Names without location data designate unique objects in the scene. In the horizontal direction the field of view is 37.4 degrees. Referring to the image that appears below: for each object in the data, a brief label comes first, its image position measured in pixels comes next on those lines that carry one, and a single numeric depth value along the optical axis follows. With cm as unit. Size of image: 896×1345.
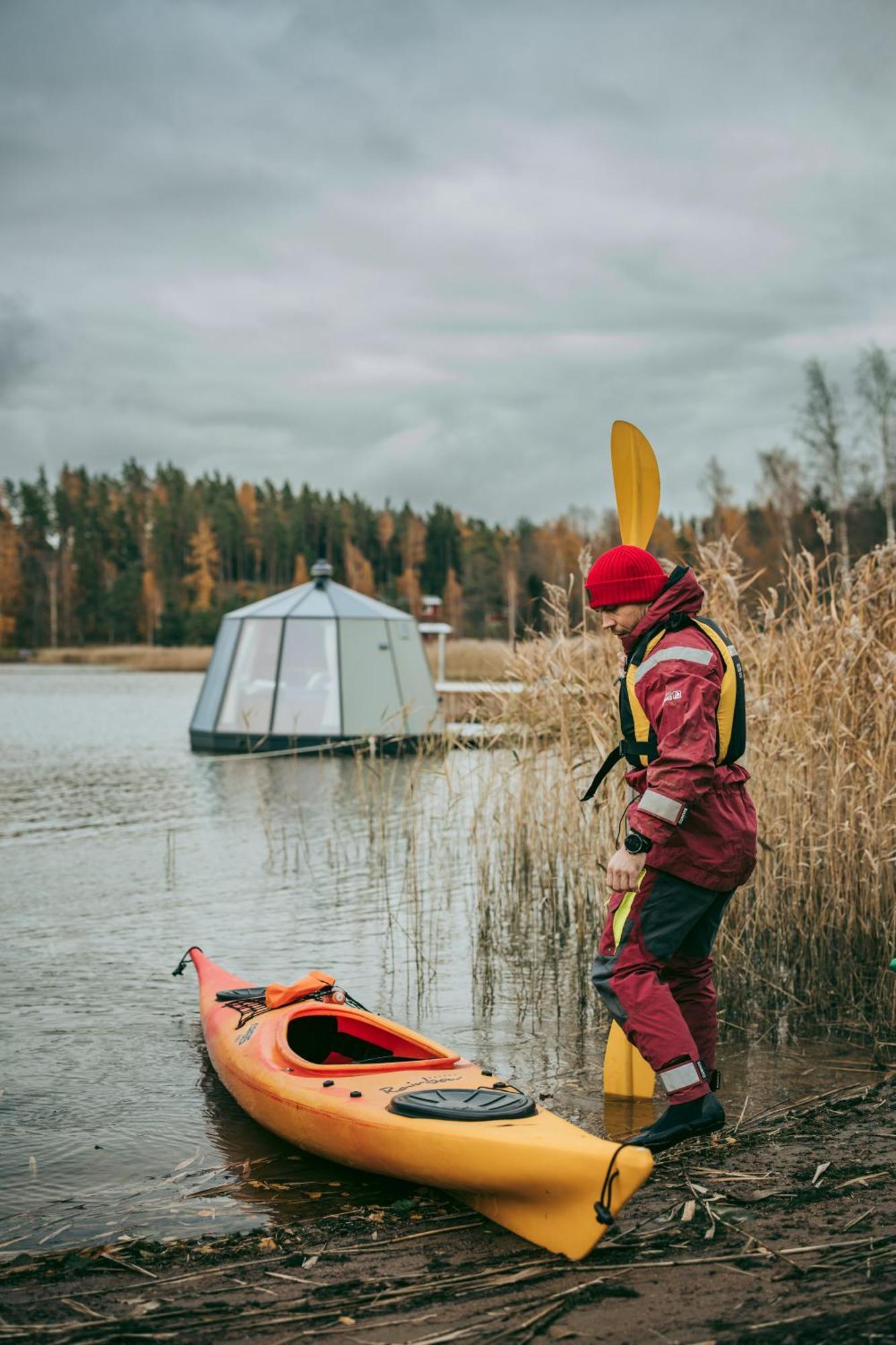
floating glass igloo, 1802
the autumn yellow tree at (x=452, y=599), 8100
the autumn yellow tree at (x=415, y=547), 9312
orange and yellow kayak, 307
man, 361
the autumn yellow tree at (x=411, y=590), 8721
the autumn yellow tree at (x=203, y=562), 8450
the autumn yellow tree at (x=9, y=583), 7994
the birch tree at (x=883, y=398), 3516
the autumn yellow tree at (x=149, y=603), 8306
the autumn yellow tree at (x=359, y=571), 8606
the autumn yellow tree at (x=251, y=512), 9131
